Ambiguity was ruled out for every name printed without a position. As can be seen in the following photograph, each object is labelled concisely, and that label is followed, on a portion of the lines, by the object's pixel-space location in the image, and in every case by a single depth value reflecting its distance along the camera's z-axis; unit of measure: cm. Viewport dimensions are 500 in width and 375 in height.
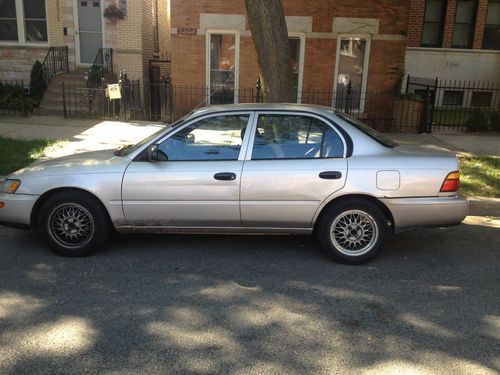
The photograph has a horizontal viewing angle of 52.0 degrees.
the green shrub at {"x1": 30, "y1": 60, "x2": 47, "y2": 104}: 1543
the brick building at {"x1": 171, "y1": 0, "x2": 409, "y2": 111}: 1361
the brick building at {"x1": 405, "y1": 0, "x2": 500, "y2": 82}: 1955
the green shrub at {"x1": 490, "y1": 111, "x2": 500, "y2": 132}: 1320
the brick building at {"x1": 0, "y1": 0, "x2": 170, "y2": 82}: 1609
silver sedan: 488
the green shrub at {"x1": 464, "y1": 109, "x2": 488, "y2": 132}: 1309
